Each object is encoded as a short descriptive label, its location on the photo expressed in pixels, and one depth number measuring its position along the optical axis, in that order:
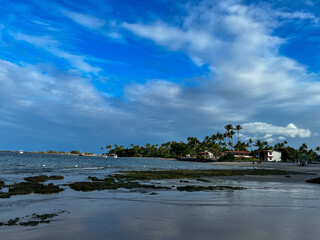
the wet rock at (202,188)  23.20
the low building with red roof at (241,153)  185.50
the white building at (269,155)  168.50
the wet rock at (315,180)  32.29
